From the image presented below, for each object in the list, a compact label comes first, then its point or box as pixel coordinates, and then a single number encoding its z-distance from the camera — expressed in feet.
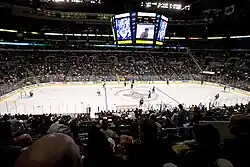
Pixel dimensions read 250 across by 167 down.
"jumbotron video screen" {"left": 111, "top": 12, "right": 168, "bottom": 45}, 51.98
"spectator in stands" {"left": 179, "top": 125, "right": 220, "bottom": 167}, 6.91
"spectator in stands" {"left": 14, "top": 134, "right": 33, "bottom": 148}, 11.57
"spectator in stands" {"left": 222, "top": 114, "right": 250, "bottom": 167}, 7.92
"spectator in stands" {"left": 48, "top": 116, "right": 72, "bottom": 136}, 12.10
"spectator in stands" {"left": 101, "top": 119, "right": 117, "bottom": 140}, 15.95
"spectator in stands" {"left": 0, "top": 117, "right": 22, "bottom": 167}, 7.91
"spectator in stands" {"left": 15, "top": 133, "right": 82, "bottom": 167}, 3.52
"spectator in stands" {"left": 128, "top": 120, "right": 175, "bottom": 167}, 7.81
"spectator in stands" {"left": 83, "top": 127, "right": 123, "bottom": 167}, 6.99
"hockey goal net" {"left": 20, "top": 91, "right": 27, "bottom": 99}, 80.60
